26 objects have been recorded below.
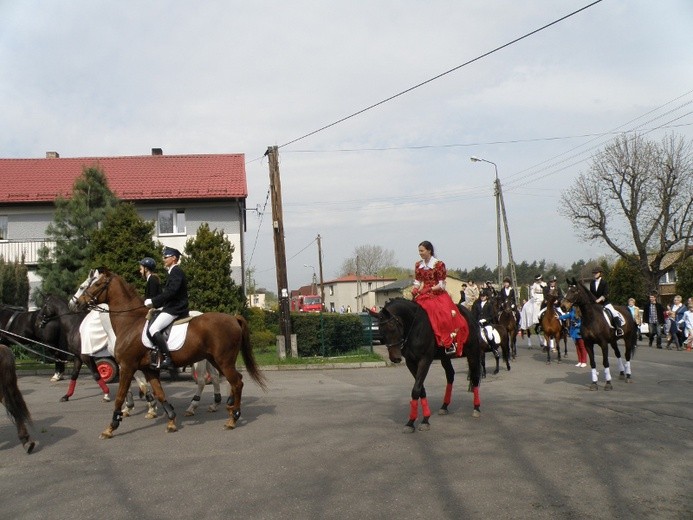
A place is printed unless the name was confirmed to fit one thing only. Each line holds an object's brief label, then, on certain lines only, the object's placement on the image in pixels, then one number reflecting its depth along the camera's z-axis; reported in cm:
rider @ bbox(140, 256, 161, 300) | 1091
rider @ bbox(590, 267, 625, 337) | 1412
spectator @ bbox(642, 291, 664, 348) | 2628
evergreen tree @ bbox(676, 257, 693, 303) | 4419
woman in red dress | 1002
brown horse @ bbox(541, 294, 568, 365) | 1938
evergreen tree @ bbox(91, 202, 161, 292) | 2106
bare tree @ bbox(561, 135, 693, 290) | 4141
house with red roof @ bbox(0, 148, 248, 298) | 3359
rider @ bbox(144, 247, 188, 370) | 980
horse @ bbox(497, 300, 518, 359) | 1994
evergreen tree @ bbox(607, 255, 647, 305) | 4826
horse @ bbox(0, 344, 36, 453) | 845
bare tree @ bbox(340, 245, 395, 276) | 11300
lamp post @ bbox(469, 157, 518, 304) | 3607
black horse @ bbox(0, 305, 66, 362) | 1569
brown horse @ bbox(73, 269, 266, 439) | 980
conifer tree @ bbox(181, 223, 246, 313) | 2498
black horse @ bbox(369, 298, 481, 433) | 948
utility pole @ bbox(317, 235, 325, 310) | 7062
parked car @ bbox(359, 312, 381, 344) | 2311
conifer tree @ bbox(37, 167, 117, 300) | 2337
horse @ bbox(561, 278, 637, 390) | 1346
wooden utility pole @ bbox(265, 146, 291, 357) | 2245
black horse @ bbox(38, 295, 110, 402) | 1310
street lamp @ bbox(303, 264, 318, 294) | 11738
